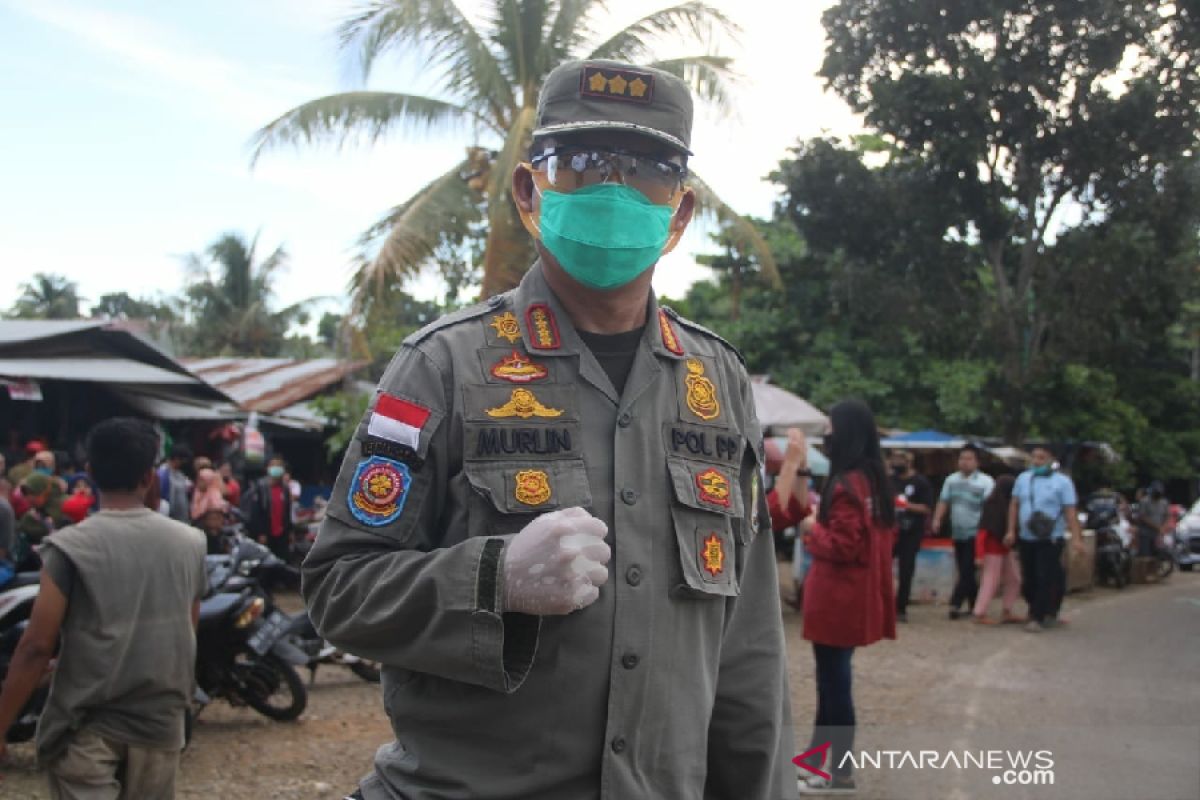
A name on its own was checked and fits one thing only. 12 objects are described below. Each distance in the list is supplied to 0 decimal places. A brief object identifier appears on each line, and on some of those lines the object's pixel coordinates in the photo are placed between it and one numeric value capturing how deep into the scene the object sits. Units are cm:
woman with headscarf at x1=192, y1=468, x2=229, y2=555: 981
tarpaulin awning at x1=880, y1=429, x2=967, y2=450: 1798
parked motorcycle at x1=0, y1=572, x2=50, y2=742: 575
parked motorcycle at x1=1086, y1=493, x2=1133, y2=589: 1612
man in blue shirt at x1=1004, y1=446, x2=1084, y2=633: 1061
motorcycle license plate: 664
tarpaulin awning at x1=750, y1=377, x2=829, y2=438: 1400
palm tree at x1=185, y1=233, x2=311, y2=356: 3366
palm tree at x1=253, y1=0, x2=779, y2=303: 1230
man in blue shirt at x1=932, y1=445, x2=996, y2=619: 1179
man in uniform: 170
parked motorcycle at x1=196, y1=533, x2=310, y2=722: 650
